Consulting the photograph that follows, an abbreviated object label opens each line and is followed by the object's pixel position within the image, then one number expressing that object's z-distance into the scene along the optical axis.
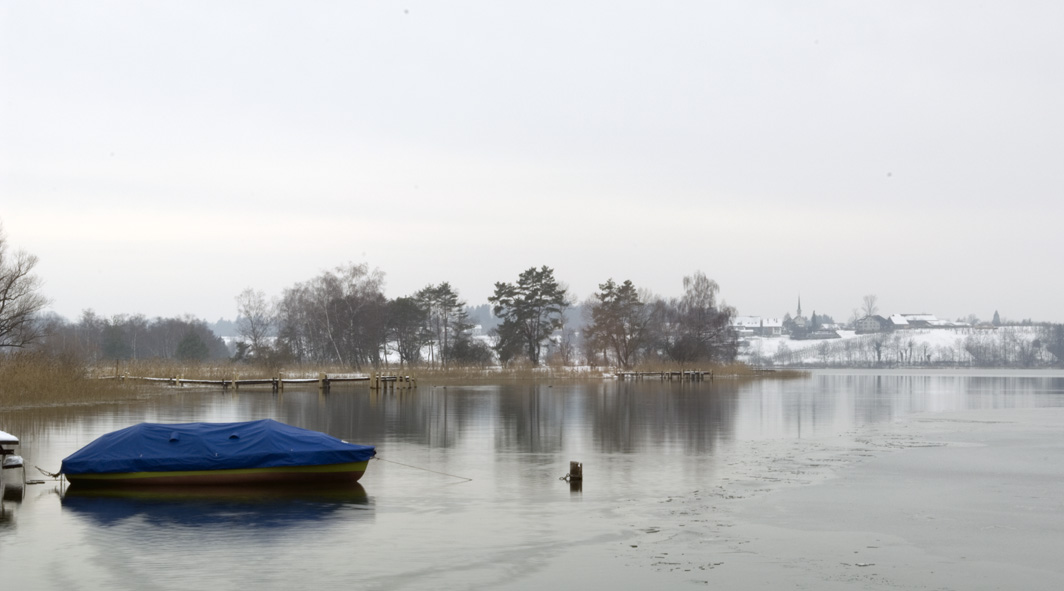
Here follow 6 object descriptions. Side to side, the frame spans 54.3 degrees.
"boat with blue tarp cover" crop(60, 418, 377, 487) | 18.22
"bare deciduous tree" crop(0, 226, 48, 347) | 51.44
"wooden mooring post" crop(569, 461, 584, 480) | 19.31
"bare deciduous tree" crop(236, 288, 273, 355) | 120.49
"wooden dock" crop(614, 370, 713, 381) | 88.50
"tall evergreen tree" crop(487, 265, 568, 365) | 97.62
